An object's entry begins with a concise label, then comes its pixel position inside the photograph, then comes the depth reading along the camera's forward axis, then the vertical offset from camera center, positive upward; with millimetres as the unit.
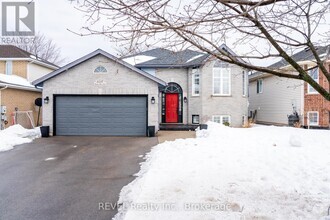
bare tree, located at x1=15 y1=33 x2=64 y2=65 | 37450 +8657
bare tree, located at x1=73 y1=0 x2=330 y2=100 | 3346 +1191
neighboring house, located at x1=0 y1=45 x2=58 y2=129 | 16141 +2061
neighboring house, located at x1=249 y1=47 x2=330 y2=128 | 16625 +530
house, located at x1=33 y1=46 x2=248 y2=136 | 14586 +591
